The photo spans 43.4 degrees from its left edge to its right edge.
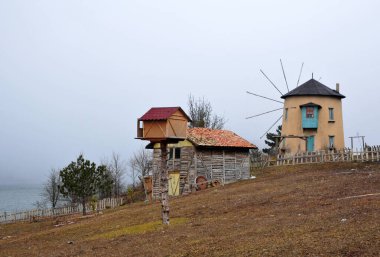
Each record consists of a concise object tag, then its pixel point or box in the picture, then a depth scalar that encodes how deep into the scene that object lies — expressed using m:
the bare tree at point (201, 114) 66.88
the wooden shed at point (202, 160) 39.41
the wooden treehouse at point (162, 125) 19.78
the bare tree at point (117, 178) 78.06
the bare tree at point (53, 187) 66.88
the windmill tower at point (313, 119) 46.69
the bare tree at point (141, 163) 78.29
